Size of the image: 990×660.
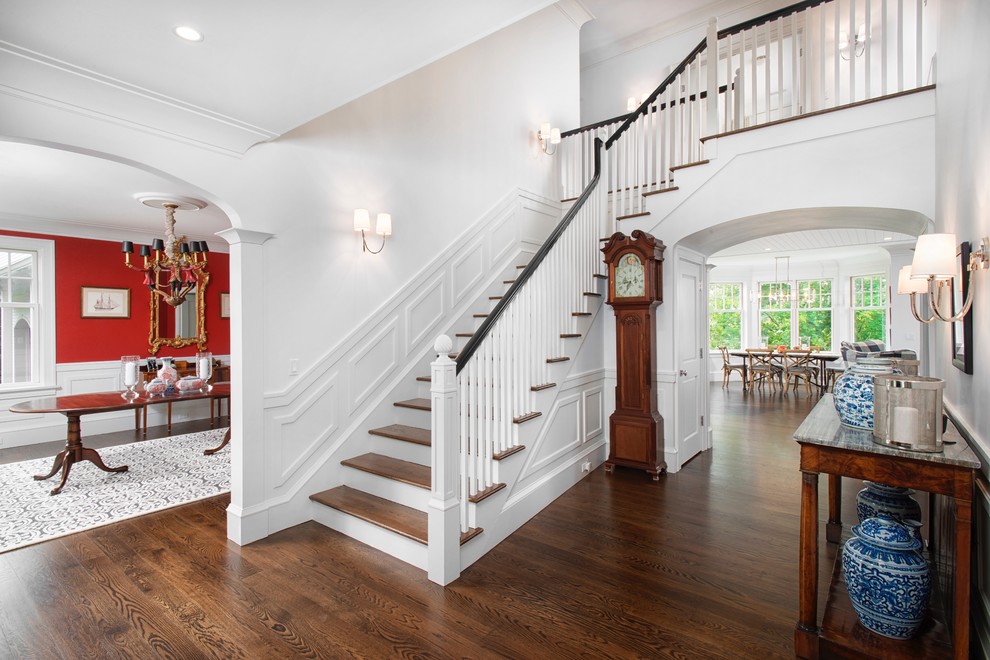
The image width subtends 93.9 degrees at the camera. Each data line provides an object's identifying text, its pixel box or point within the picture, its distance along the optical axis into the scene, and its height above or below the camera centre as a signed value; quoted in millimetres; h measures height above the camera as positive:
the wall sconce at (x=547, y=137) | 5910 +2431
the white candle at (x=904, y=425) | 1775 -390
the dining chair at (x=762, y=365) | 9523 -843
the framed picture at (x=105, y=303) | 6145 +335
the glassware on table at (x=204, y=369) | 5387 -490
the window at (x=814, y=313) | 10609 +275
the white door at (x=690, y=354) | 4609 -299
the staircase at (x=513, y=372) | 2674 -314
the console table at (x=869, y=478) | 1620 -660
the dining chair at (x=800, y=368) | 9234 -870
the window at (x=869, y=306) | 9828 +399
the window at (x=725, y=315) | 11727 +268
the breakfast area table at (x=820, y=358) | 9273 -683
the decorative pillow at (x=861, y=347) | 7520 -378
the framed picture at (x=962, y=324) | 1998 +2
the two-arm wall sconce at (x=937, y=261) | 1923 +270
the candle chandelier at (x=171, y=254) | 5047 +867
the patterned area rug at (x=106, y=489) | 3402 -1440
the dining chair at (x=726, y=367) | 10141 -926
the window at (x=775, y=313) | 11094 +291
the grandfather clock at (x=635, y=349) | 4270 -220
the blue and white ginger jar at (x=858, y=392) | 2072 -307
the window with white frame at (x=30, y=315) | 5770 +159
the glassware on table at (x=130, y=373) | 4730 -477
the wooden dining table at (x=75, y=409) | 4164 -756
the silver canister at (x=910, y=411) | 1734 -334
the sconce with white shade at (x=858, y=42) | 6203 +3907
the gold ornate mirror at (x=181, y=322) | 6762 +78
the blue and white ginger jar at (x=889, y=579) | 1854 -1034
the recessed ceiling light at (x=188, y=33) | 1896 +1225
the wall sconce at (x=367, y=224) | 3607 +819
